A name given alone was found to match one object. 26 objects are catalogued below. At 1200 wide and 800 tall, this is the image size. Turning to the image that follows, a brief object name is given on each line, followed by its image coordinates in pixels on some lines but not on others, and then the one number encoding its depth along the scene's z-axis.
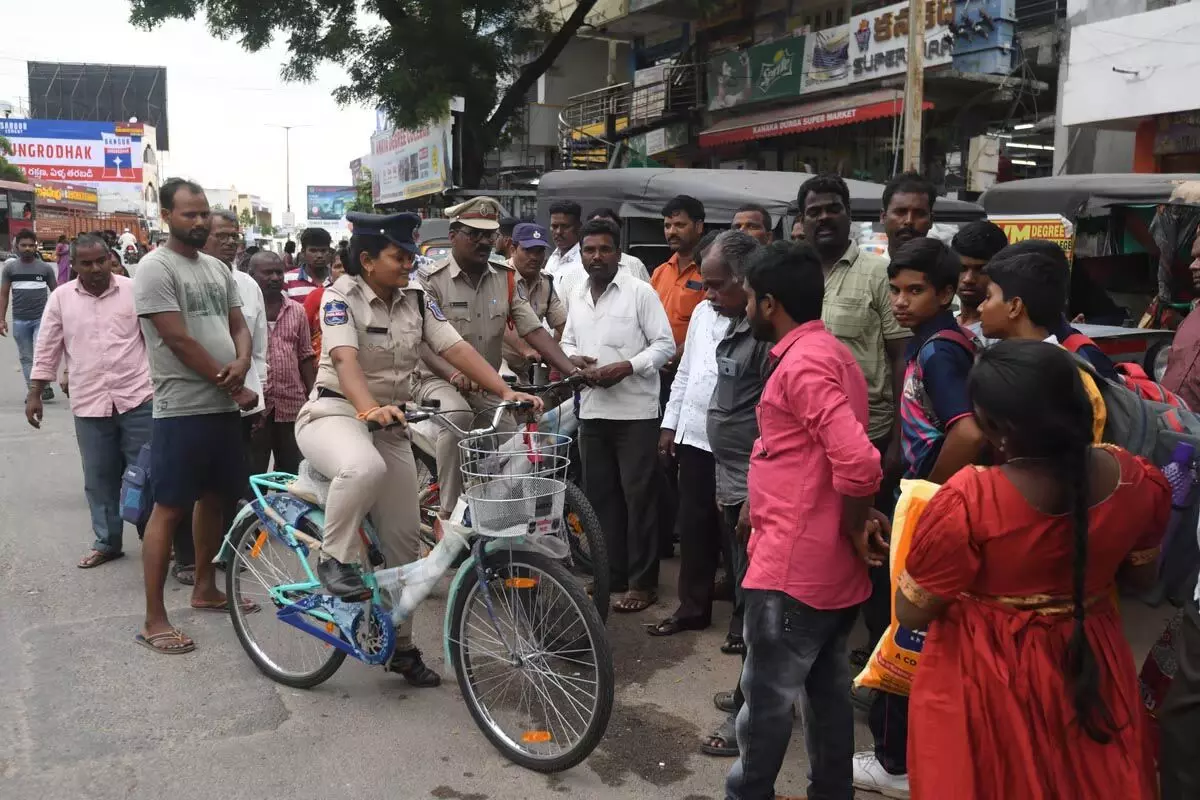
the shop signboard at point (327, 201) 82.43
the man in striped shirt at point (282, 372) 6.02
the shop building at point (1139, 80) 11.97
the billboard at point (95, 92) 77.75
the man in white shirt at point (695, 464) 4.45
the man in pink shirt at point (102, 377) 5.82
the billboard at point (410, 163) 21.95
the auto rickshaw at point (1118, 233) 8.33
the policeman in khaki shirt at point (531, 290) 5.88
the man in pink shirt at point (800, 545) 2.67
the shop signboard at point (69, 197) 54.63
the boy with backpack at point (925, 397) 2.77
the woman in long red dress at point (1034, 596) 2.12
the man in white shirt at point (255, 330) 5.51
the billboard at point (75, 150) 68.88
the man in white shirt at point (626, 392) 5.04
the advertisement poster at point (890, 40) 14.82
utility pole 12.33
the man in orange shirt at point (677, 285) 5.63
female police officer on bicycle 3.77
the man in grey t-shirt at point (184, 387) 4.48
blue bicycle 3.36
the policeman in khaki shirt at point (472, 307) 4.89
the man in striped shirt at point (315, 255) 8.80
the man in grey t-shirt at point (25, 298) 10.95
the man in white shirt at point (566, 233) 7.17
